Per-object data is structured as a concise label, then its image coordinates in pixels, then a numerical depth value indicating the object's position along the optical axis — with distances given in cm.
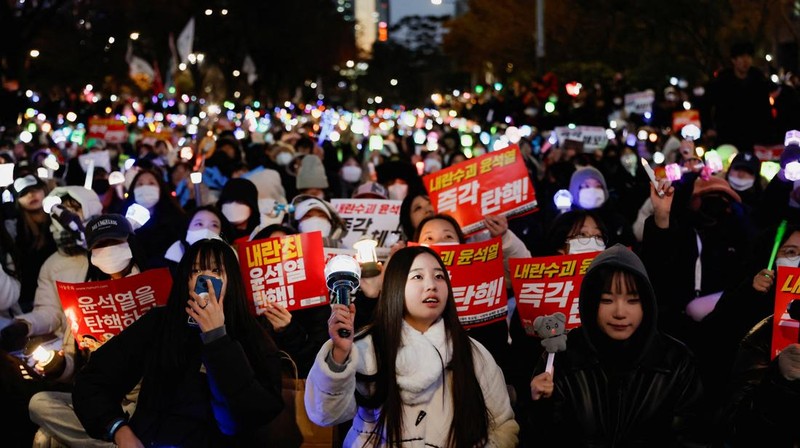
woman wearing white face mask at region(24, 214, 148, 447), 701
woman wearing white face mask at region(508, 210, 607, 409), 728
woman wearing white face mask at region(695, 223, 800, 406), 631
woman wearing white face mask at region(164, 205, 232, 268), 847
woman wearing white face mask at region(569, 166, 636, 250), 933
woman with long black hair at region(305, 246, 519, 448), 484
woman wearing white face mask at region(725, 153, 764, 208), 1070
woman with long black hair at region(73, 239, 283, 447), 481
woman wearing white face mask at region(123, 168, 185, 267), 1022
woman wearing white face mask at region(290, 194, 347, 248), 887
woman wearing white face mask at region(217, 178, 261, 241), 984
